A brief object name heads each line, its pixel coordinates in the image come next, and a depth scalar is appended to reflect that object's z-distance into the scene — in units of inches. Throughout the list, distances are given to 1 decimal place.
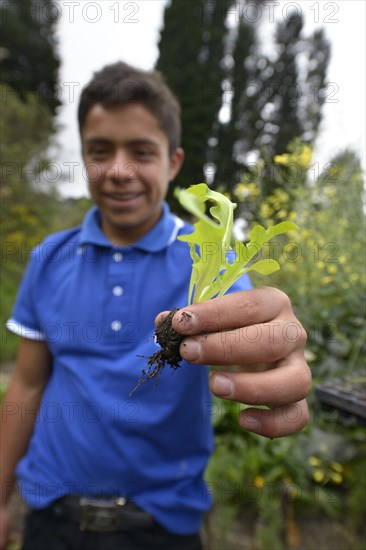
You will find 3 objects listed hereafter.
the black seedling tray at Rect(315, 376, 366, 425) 31.3
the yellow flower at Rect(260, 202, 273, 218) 56.9
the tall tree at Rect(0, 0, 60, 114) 430.1
